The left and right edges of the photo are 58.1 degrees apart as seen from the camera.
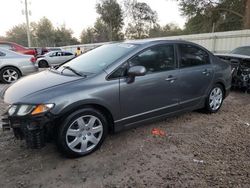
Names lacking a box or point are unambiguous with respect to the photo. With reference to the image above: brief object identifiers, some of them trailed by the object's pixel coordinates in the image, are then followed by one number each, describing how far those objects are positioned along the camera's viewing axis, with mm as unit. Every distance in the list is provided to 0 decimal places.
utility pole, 26200
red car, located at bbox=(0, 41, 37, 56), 8727
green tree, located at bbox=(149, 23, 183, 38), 34531
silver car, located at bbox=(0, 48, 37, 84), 7550
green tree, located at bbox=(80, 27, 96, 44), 42731
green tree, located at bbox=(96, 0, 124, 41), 32062
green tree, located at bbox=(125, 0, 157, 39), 32972
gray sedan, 2668
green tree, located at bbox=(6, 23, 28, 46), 57250
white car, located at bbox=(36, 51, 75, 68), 17375
